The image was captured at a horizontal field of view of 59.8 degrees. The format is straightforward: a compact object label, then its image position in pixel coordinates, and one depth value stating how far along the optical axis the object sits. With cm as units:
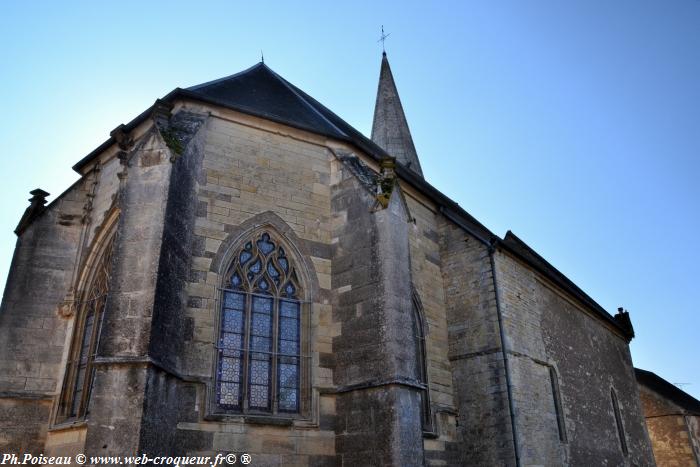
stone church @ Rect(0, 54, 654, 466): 669
